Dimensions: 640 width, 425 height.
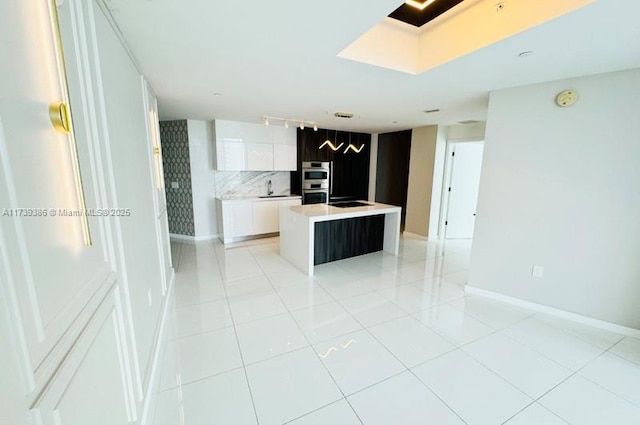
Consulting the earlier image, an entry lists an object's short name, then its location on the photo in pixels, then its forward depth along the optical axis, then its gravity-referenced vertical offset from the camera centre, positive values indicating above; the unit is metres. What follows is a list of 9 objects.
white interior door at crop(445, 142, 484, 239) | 5.32 -0.40
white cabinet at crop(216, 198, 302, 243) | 5.11 -1.01
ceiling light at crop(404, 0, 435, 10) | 2.04 +1.33
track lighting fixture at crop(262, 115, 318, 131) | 4.77 +0.91
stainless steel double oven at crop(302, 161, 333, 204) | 6.03 -0.32
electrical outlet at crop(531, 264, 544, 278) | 2.83 -1.10
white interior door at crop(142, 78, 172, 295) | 2.68 -0.24
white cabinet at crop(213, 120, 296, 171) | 5.08 +0.44
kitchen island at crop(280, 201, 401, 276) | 3.76 -1.03
